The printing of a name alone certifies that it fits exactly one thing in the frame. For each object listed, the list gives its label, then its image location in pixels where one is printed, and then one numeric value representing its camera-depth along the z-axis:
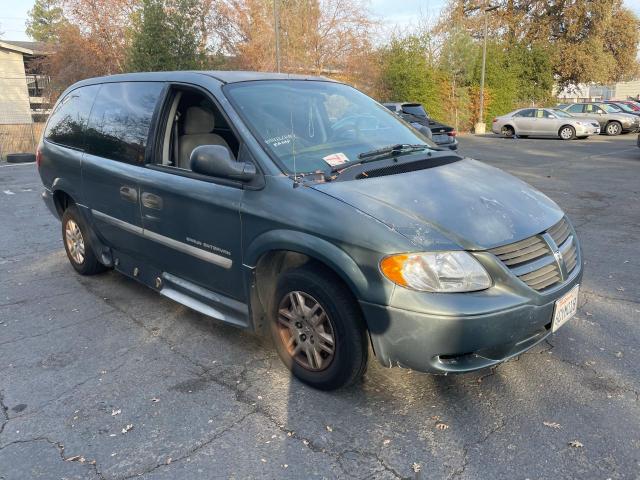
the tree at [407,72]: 28.83
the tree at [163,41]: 21.86
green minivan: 2.55
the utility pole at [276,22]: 19.98
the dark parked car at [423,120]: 13.57
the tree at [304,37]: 28.69
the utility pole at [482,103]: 30.50
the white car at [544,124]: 22.38
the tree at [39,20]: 58.93
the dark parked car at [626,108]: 25.98
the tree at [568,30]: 36.91
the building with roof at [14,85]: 29.47
